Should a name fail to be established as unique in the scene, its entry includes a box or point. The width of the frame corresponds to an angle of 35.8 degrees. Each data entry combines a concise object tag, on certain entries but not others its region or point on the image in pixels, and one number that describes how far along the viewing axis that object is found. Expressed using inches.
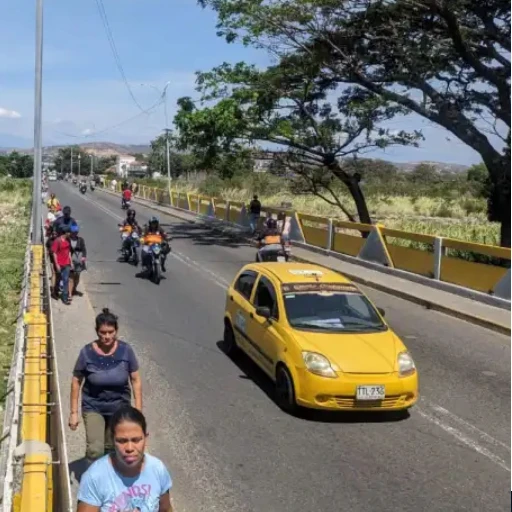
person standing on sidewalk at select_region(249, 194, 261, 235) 1318.0
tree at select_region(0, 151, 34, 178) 6509.4
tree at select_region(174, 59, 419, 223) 1186.0
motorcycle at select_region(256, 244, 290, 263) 769.6
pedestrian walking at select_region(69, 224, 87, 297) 642.2
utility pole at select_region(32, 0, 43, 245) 828.6
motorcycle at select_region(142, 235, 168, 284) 746.2
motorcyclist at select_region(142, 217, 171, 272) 745.6
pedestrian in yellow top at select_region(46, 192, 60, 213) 1206.4
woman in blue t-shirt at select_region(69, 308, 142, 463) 253.8
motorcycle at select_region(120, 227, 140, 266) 888.9
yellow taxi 337.1
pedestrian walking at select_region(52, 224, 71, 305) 616.1
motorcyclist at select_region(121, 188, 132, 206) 1972.2
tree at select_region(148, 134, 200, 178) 5623.5
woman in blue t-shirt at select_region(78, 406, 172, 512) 154.1
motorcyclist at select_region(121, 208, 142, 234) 884.0
